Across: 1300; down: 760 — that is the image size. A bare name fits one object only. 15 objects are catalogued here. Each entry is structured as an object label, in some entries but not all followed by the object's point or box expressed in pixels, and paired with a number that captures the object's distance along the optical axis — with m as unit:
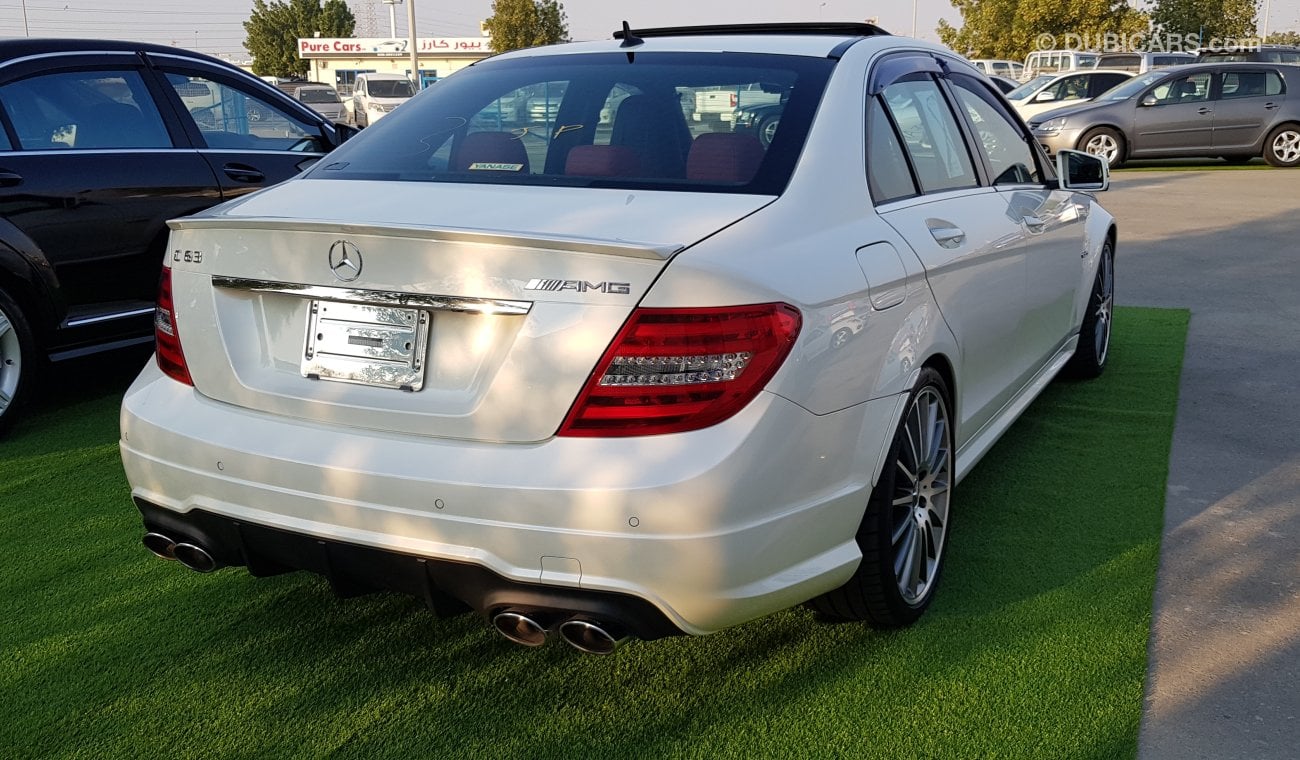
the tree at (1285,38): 87.61
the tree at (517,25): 66.06
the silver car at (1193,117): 18.30
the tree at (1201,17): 54.25
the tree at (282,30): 81.56
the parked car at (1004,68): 39.24
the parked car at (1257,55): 24.85
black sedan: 5.00
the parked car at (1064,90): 21.30
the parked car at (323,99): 30.33
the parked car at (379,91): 34.50
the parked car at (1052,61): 31.58
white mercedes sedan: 2.34
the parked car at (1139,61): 25.81
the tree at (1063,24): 48.41
